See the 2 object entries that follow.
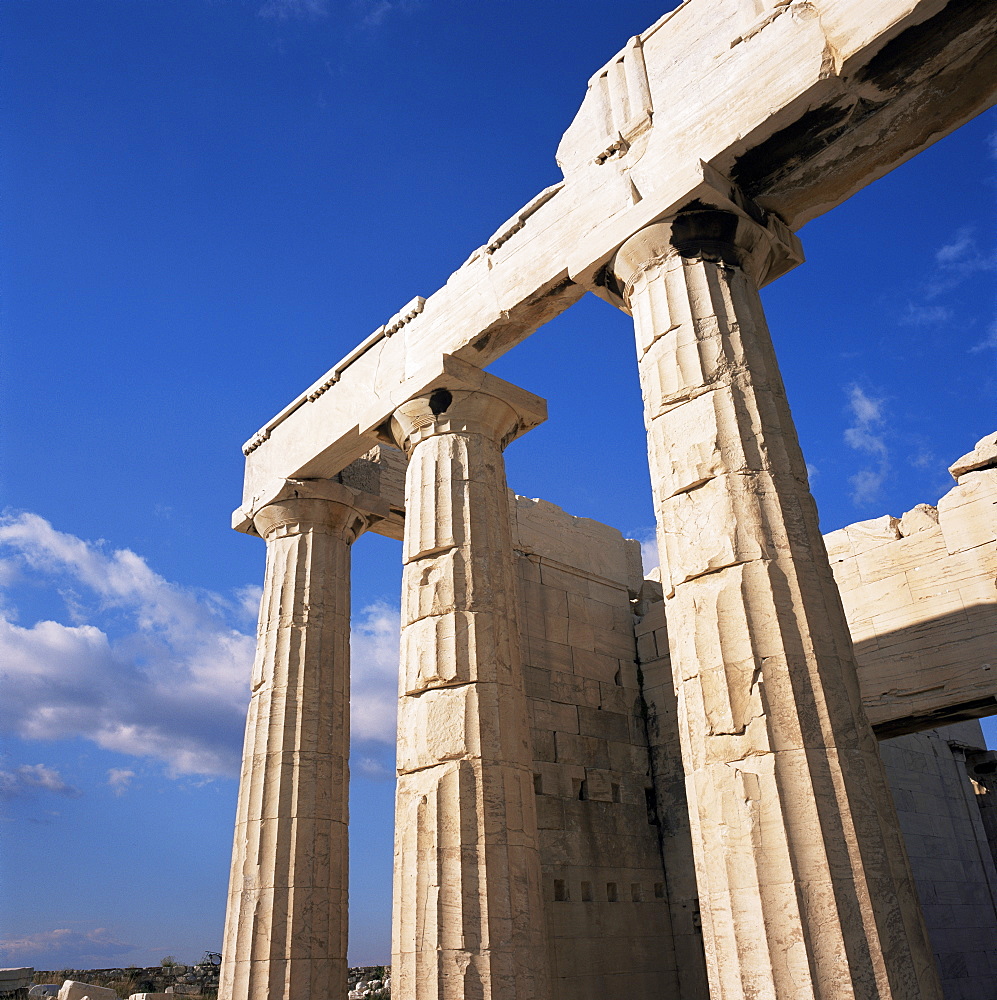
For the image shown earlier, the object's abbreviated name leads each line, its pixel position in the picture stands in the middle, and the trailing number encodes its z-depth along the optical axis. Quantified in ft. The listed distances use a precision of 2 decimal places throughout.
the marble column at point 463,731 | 27.81
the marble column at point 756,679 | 19.39
